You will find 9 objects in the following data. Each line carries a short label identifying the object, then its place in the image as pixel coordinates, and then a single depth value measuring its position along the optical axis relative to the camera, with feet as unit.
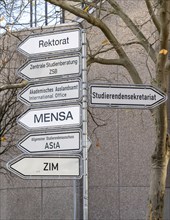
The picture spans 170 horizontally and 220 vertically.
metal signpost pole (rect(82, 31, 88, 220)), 22.58
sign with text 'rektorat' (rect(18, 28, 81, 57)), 24.92
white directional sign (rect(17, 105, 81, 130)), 24.02
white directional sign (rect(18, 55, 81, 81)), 24.47
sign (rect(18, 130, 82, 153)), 23.68
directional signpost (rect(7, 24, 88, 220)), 23.79
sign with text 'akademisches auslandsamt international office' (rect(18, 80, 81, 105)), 24.16
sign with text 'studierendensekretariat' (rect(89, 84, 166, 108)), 25.11
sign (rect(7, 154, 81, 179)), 23.89
